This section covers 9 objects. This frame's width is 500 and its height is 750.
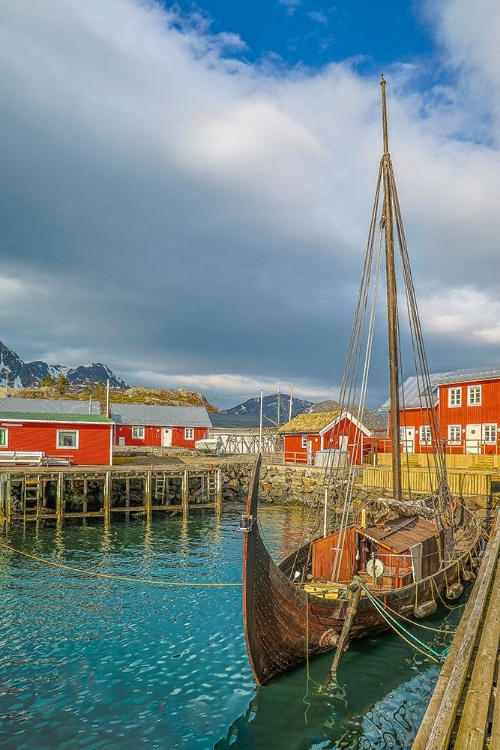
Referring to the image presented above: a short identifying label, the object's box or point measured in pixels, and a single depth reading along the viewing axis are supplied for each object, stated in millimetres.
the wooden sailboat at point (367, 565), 11859
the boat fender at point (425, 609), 16312
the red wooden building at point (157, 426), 66250
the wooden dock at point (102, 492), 33531
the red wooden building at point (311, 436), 53156
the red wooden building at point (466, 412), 43094
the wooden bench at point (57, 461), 40031
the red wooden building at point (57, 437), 41125
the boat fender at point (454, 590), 18406
